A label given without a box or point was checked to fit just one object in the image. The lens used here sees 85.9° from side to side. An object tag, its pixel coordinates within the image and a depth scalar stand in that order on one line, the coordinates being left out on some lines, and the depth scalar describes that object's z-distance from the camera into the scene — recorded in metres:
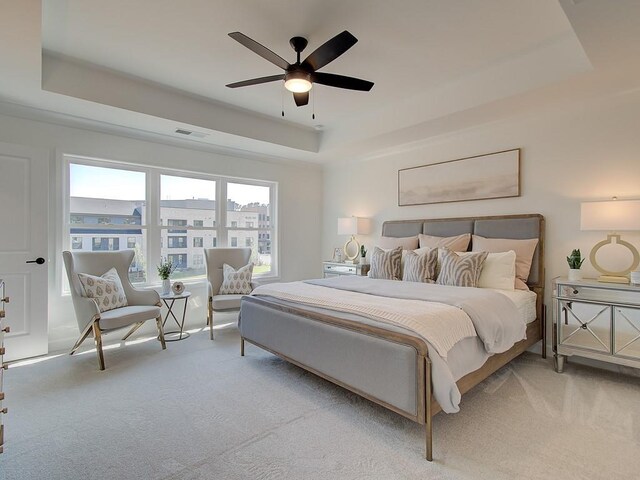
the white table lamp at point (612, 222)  2.83
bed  1.95
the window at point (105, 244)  4.07
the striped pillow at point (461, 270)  3.34
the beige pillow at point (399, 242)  4.43
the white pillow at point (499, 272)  3.32
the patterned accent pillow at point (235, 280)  4.51
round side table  4.07
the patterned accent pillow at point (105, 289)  3.44
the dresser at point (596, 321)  2.75
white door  3.30
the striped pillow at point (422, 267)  3.68
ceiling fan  2.20
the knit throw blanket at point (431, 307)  2.13
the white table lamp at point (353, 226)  5.17
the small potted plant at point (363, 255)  5.27
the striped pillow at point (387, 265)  4.06
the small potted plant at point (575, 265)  3.10
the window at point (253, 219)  5.28
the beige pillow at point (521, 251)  3.49
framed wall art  3.83
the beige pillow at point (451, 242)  3.93
